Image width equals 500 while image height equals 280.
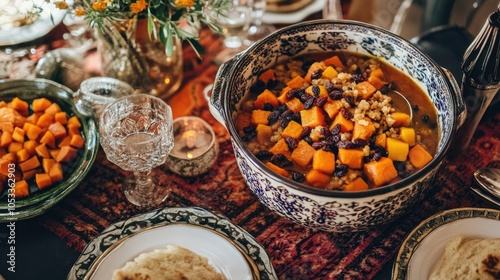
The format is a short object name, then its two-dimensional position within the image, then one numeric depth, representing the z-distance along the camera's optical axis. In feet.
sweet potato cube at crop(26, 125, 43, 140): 5.37
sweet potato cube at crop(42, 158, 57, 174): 5.19
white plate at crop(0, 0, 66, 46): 6.26
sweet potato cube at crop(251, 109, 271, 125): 5.27
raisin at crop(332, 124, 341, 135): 5.00
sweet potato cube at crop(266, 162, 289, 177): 4.73
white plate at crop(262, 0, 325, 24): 7.57
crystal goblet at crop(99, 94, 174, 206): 5.09
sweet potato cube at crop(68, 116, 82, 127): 5.65
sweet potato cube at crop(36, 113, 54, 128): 5.52
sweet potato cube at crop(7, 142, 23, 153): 5.26
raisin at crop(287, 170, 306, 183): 4.72
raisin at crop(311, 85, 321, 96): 5.29
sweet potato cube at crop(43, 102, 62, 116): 5.64
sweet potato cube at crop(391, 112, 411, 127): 5.17
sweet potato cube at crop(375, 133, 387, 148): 4.99
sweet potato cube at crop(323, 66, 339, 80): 5.54
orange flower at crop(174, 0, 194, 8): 5.15
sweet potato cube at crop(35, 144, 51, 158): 5.28
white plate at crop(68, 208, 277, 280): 4.55
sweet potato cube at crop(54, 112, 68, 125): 5.60
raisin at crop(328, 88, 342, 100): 5.26
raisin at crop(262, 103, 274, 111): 5.39
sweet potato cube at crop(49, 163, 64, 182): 5.16
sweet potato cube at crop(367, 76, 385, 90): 5.52
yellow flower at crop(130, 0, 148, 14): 5.10
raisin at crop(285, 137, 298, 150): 4.98
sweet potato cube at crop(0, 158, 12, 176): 5.06
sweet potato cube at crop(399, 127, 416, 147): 5.05
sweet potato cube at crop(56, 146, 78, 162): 5.31
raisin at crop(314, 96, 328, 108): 5.20
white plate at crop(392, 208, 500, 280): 4.48
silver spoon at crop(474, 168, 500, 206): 5.15
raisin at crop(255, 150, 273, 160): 4.96
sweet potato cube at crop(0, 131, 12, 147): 5.26
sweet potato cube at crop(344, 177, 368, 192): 4.66
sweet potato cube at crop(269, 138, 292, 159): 4.99
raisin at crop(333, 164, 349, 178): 4.75
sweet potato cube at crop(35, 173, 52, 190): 5.10
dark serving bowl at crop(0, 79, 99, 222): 4.95
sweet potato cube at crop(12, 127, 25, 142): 5.31
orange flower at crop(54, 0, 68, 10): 5.23
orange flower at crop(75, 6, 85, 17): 5.21
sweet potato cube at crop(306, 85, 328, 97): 5.31
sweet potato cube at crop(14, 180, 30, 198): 5.03
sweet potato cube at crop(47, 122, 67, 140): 5.46
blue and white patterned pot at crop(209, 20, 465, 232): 4.29
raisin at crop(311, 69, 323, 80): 5.51
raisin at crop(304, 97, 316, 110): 5.21
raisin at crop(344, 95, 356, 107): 5.24
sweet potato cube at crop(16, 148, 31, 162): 5.19
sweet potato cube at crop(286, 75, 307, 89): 5.56
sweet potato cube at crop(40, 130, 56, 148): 5.37
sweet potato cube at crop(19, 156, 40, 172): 5.16
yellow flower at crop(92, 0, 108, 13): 5.09
